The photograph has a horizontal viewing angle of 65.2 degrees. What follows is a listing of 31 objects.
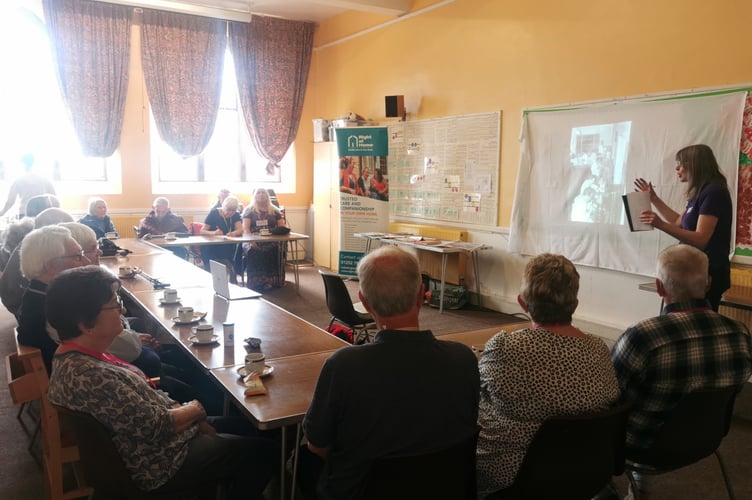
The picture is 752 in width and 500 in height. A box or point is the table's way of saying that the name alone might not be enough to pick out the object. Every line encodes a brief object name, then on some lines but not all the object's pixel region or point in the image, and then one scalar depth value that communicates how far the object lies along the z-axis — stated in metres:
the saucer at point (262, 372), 2.24
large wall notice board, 6.51
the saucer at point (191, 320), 3.00
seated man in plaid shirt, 1.97
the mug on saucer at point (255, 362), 2.25
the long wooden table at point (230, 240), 6.45
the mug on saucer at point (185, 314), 3.02
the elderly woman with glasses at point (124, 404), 1.71
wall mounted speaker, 7.61
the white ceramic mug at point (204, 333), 2.67
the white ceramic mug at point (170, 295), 3.45
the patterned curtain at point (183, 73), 8.47
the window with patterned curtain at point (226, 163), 9.17
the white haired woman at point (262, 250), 7.27
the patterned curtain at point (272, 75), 9.15
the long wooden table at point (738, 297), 3.72
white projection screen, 4.45
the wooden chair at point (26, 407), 2.23
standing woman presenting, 3.51
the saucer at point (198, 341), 2.65
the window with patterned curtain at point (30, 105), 7.96
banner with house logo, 7.81
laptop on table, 3.49
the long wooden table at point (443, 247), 6.28
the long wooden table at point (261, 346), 2.00
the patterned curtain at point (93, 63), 7.88
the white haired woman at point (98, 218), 6.57
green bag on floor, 6.62
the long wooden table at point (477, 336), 2.68
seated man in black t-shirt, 1.54
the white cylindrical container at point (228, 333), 2.61
